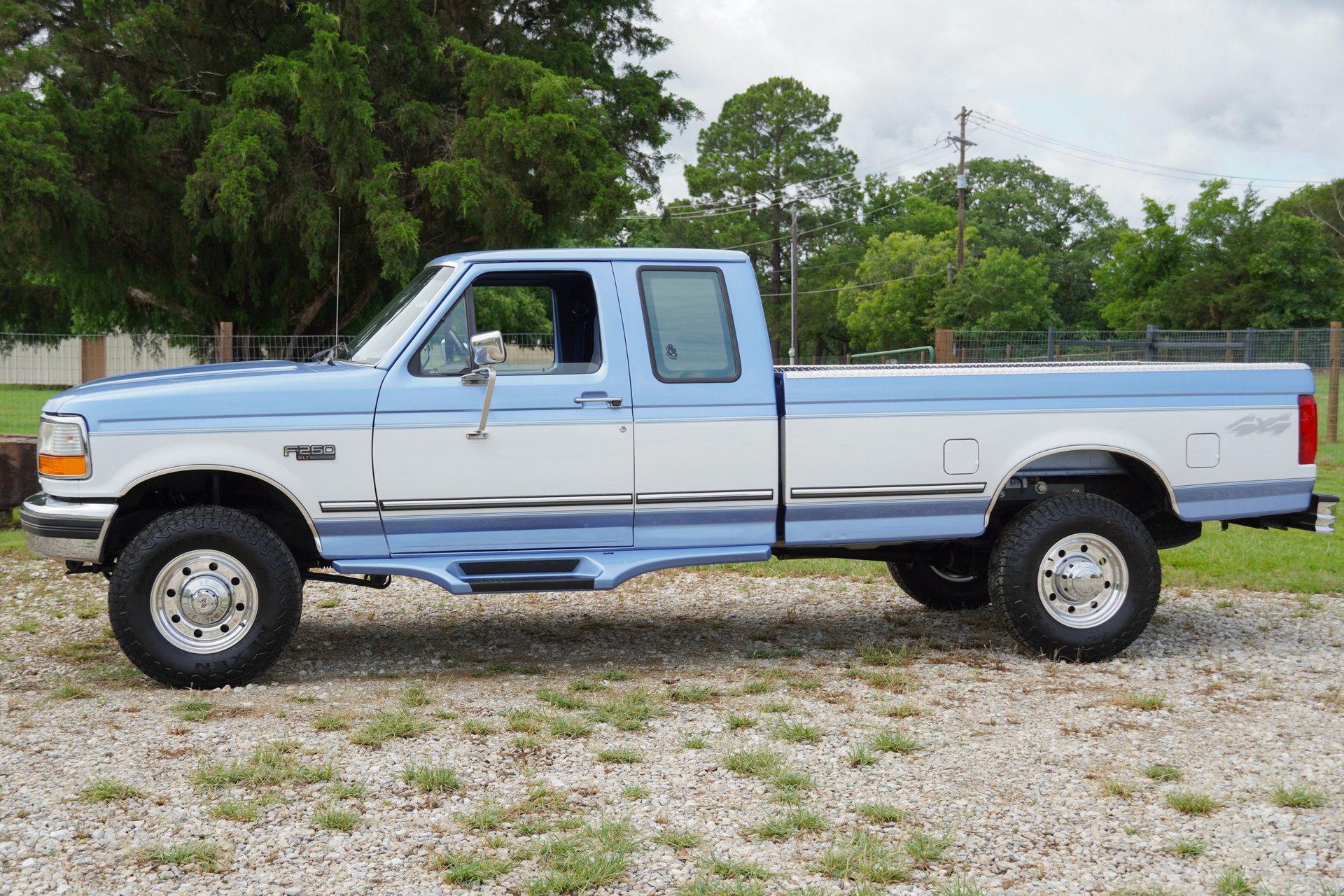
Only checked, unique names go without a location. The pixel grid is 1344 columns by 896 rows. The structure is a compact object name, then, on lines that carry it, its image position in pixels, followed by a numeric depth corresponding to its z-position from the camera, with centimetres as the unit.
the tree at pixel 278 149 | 1884
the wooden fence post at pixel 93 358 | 1575
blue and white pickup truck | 598
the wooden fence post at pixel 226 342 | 1482
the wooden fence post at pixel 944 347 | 1670
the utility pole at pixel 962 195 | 5334
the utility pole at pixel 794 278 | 5728
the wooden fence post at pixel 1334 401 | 1792
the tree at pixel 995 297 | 5778
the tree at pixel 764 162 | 6612
